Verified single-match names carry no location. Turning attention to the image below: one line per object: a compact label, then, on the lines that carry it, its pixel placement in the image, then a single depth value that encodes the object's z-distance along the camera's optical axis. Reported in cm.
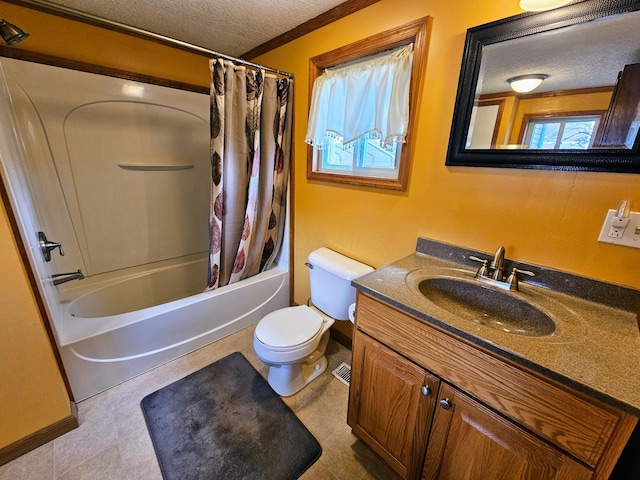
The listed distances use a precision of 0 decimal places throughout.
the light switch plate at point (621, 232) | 87
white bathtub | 144
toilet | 143
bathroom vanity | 63
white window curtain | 129
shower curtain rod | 105
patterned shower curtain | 163
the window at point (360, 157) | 149
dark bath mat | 120
